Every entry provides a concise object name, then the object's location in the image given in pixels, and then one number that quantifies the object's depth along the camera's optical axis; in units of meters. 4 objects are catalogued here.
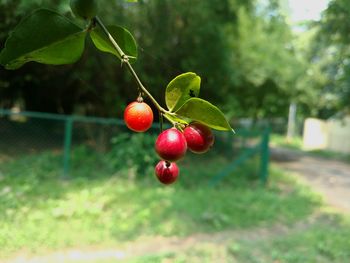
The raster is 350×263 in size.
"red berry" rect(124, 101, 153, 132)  0.11
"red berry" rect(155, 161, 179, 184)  0.12
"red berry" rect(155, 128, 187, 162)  0.10
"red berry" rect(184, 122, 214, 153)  0.10
